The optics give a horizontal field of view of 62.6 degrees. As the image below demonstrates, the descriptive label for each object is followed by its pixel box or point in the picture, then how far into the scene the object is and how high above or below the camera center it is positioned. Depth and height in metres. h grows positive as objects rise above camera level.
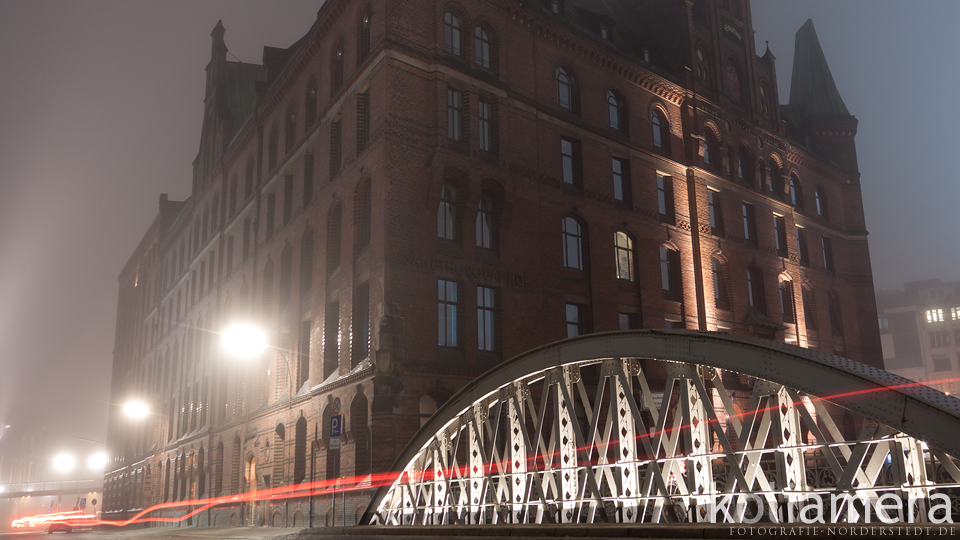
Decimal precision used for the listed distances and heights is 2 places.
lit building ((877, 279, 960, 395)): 102.38 +17.44
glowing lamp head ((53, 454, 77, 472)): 91.66 +2.57
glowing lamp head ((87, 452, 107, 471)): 92.68 +2.61
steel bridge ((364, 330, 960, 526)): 8.21 +0.48
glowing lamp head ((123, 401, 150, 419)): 50.20 +4.51
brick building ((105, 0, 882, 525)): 23.64 +9.57
